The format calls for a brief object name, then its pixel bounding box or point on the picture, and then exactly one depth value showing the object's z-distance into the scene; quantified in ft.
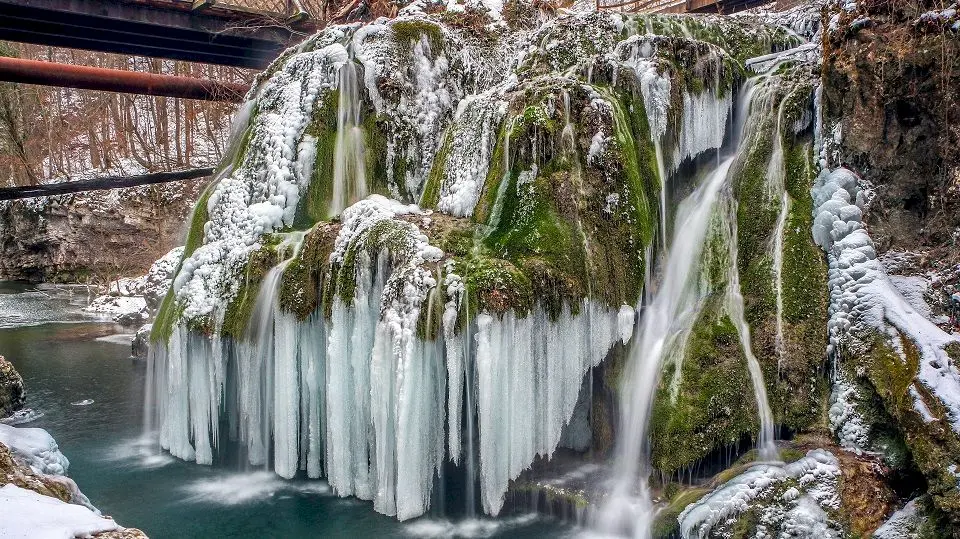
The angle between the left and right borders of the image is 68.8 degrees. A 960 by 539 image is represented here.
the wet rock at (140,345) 40.86
